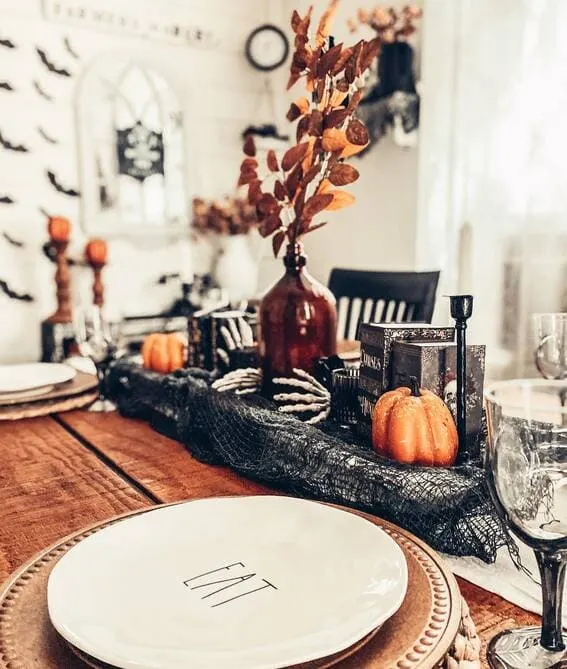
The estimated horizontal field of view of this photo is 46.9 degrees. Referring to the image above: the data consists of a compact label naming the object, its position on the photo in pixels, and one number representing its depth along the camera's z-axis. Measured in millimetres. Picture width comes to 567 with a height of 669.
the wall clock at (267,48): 3646
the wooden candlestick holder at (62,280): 2963
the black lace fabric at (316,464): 646
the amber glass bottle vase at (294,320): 1050
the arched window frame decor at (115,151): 3211
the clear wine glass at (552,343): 1288
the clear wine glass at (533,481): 472
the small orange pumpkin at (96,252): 3070
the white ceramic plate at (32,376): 1293
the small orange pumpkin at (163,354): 1323
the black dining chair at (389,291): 1781
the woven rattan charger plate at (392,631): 437
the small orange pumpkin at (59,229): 2930
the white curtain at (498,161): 2441
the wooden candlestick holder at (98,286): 3111
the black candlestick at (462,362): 770
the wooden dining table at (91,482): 646
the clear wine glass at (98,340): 1329
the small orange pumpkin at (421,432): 758
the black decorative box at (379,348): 846
